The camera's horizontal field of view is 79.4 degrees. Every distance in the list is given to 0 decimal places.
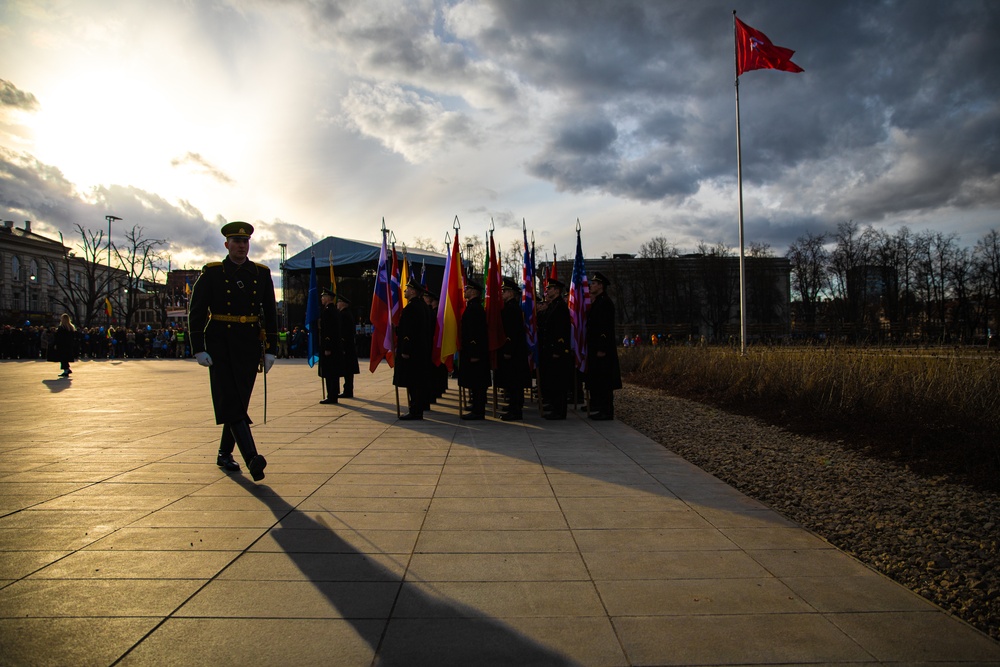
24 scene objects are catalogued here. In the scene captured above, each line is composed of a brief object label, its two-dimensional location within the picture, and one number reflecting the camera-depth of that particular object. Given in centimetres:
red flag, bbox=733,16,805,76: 1816
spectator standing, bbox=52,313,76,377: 1919
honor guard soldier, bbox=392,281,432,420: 943
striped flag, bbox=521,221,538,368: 1073
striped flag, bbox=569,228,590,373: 1008
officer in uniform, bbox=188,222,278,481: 552
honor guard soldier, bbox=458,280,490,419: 949
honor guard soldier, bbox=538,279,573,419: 963
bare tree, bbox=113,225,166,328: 5012
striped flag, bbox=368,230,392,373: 1045
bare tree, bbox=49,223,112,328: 4653
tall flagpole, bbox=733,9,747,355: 1894
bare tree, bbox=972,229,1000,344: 4566
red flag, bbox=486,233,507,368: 971
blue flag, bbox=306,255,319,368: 1228
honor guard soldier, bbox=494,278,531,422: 975
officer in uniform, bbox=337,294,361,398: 1218
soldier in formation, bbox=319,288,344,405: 1177
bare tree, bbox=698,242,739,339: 7031
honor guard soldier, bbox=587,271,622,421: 945
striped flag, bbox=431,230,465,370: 978
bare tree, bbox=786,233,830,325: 6259
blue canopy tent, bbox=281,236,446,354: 3381
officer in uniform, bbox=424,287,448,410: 1090
